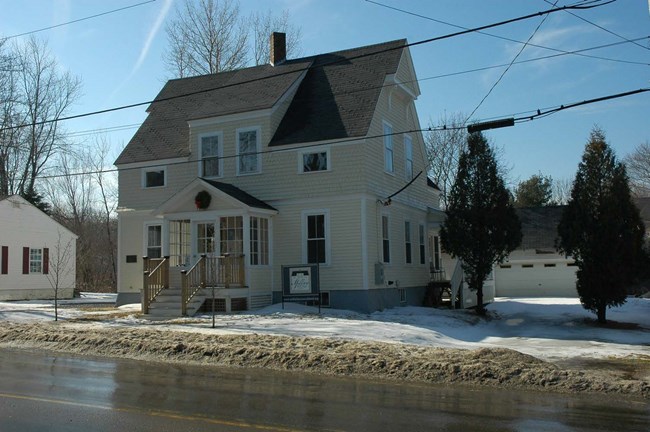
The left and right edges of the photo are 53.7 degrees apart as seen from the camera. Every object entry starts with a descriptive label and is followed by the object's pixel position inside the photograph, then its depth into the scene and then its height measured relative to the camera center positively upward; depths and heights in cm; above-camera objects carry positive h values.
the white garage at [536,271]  3534 -45
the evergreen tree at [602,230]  2087 +105
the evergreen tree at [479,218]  2342 +167
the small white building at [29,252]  3316 +114
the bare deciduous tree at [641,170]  5921 +829
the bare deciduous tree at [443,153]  4753 +827
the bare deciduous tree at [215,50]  4234 +1446
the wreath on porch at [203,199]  2230 +243
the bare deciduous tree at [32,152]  4372 +839
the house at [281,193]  2198 +276
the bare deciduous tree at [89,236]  5328 +343
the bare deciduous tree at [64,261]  3559 +69
